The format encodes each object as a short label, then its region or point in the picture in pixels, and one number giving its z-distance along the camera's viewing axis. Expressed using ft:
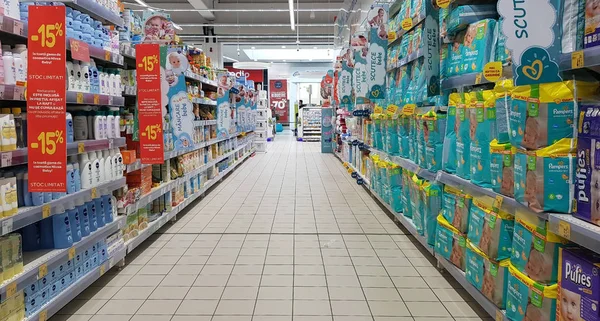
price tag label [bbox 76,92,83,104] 10.28
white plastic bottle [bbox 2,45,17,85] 8.30
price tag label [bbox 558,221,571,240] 6.56
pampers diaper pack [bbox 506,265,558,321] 7.08
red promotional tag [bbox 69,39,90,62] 9.91
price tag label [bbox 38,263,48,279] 8.92
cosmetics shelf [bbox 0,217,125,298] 8.20
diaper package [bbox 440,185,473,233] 10.75
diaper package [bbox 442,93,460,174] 11.36
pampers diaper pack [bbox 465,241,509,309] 8.78
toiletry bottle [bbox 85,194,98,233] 11.32
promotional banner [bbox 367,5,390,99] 20.62
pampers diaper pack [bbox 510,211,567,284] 7.21
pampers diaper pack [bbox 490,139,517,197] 8.54
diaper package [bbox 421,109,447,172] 12.67
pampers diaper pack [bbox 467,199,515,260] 8.86
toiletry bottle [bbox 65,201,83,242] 10.38
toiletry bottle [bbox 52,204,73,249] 9.95
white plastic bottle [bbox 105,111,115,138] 12.00
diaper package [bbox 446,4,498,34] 11.09
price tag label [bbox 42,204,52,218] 9.13
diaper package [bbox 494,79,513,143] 8.63
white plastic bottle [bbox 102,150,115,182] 11.94
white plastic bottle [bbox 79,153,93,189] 10.89
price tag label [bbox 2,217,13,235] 7.94
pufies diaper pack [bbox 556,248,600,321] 6.09
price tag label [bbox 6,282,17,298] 7.97
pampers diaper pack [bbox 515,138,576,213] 6.87
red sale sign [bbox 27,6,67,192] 8.61
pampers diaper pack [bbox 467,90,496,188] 9.48
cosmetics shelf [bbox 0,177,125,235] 8.09
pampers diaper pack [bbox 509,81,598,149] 6.90
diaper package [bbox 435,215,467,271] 10.94
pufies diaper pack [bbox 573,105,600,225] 6.14
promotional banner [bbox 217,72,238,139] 30.04
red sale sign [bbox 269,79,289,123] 107.92
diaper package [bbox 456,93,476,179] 10.42
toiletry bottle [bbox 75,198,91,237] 10.85
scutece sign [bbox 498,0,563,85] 7.39
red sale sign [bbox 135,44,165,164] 14.25
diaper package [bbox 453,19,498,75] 10.29
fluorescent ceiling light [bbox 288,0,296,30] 41.23
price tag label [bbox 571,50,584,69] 6.27
